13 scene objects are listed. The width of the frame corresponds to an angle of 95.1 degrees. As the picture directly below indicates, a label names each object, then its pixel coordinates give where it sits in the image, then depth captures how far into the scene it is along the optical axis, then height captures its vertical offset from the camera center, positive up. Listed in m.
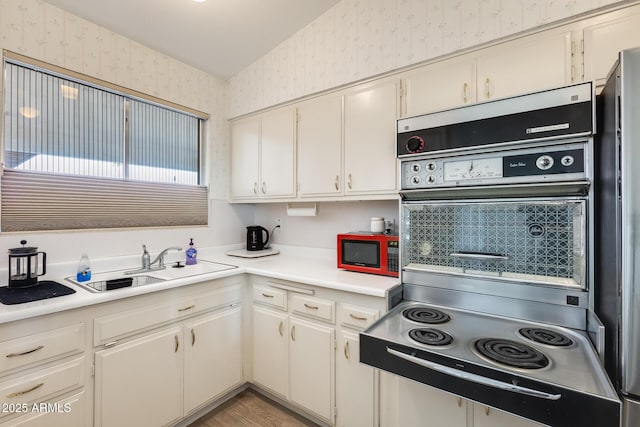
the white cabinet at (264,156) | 2.49 +0.53
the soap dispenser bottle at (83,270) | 1.84 -0.36
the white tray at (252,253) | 2.66 -0.37
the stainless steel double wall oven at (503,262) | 0.97 -0.23
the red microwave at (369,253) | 1.88 -0.26
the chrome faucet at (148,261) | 2.23 -0.36
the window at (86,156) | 1.78 +0.42
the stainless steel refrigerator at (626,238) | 0.89 -0.07
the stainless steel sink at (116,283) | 1.65 -0.42
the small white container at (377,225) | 2.12 -0.08
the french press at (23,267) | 1.58 -0.29
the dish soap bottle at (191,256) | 2.45 -0.35
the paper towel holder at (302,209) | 2.55 +0.05
